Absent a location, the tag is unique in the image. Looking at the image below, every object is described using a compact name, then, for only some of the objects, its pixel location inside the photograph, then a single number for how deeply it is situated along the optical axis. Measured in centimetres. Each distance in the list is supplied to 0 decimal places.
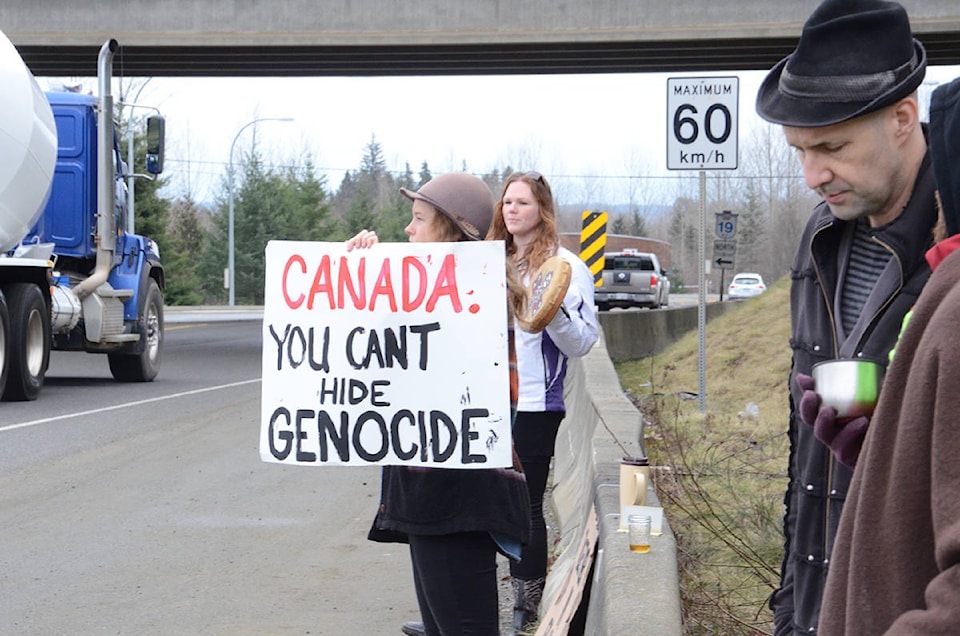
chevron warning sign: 2219
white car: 6844
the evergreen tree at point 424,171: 13045
